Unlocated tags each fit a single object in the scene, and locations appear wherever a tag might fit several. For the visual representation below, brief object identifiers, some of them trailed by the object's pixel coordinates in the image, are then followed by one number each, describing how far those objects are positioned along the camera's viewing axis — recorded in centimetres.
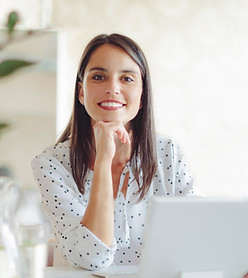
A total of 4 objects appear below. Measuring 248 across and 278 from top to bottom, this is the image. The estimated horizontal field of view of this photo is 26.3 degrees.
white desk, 138
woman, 156
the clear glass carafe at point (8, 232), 95
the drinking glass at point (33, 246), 105
